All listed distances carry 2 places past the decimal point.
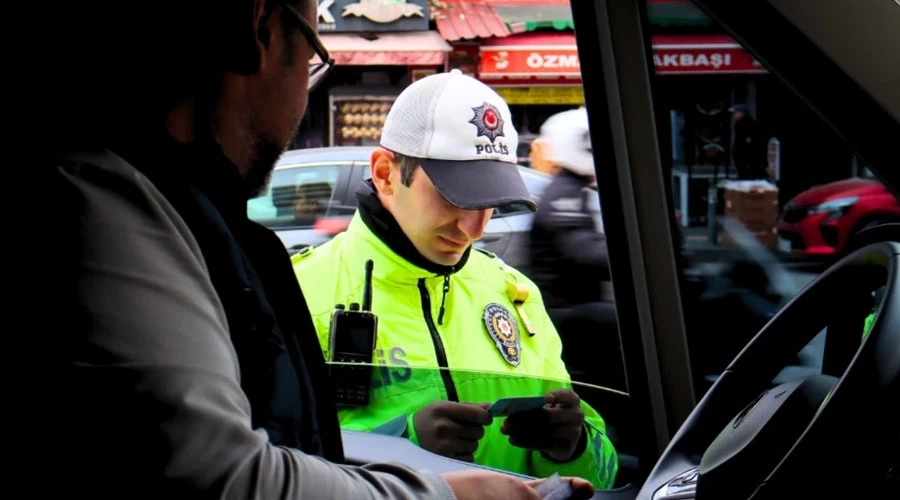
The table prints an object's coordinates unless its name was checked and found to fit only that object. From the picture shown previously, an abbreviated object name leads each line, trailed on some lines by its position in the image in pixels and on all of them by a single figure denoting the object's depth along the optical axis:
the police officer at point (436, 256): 2.06
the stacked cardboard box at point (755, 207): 2.43
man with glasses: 0.81
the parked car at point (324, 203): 2.90
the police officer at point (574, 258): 2.29
